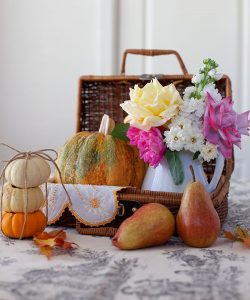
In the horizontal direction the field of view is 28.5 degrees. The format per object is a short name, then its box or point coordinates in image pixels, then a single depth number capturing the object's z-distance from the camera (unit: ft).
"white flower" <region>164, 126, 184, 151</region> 2.91
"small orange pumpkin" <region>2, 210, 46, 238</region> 2.80
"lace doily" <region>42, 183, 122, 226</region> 3.01
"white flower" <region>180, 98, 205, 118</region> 2.94
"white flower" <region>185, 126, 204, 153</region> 2.92
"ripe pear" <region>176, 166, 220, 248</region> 2.64
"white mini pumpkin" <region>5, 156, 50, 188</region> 2.79
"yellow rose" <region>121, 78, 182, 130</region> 2.96
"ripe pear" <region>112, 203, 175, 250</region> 2.58
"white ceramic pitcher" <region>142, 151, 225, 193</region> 3.03
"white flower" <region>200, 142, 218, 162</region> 2.94
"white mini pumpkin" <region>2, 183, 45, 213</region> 2.80
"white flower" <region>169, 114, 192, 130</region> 2.92
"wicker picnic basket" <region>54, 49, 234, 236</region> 4.25
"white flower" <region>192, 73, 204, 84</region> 3.07
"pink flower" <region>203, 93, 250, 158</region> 2.91
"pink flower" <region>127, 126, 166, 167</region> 2.99
